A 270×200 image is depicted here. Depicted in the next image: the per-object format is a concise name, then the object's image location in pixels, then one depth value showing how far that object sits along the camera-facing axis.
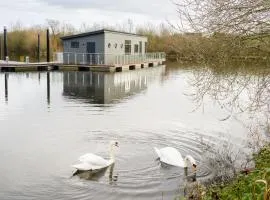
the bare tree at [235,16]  5.26
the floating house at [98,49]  27.05
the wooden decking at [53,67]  26.31
